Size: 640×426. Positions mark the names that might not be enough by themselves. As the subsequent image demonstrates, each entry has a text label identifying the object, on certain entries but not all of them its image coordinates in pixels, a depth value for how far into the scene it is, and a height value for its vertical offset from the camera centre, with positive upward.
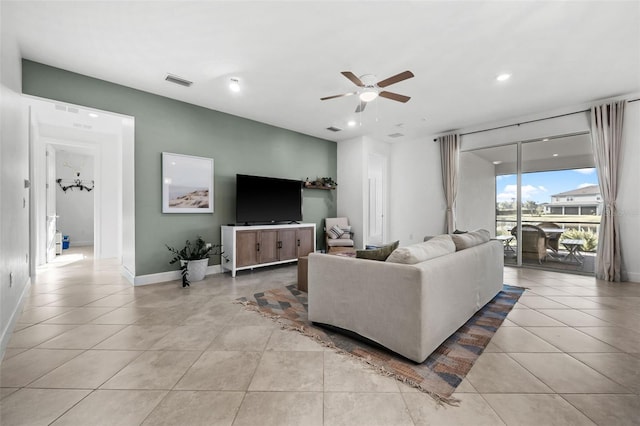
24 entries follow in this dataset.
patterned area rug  1.71 -1.07
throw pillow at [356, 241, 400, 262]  2.21 -0.35
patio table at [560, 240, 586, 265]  4.71 -0.68
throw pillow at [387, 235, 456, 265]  1.97 -0.32
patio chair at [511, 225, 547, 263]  5.07 -0.60
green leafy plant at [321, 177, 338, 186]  6.39 +0.74
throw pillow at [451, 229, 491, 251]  2.63 -0.29
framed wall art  4.20 +0.47
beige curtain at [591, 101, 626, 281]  4.13 +0.56
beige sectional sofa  1.84 -0.64
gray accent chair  5.89 -0.55
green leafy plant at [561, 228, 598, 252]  4.51 -0.45
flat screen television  4.78 +0.24
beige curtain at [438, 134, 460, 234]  5.86 +0.85
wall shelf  6.09 +0.59
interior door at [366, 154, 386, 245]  8.24 +0.28
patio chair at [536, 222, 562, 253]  4.95 -0.51
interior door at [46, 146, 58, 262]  5.68 +0.24
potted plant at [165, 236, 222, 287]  4.10 -0.73
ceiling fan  3.34 +1.54
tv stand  4.50 -0.60
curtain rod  4.46 +1.69
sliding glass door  4.63 +0.20
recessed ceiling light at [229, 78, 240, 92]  3.63 +1.79
